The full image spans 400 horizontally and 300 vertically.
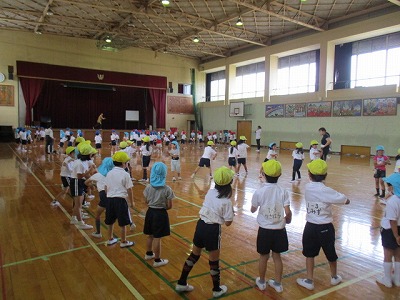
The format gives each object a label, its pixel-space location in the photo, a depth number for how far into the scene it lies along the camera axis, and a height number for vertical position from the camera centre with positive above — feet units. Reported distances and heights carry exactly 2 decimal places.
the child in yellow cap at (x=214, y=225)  10.64 -3.34
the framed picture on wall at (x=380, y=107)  61.36 +4.53
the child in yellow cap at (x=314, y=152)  31.32 -2.33
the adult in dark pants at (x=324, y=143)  37.97 -1.75
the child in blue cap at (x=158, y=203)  12.55 -3.08
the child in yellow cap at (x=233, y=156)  35.63 -3.26
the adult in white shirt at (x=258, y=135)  77.44 -1.83
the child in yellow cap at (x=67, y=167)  19.79 -2.64
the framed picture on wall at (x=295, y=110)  77.93 +4.53
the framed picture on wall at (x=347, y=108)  67.05 +4.52
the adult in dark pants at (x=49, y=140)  56.59 -2.76
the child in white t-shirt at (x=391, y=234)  11.08 -3.79
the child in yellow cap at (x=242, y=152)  36.29 -2.84
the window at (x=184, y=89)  112.35 +13.57
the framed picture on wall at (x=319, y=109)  72.43 +4.57
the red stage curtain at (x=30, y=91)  86.74 +9.15
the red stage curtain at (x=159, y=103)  106.93 +7.88
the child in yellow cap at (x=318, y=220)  11.25 -3.30
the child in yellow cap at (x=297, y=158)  32.58 -3.11
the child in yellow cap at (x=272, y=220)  10.99 -3.21
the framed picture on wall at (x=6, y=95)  84.12 +7.77
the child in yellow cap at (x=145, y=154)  31.40 -2.83
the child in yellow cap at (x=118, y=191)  14.34 -2.99
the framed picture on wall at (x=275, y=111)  83.28 +4.61
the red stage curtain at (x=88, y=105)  94.59 +6.46
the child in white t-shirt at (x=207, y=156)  32.45 -3.00
